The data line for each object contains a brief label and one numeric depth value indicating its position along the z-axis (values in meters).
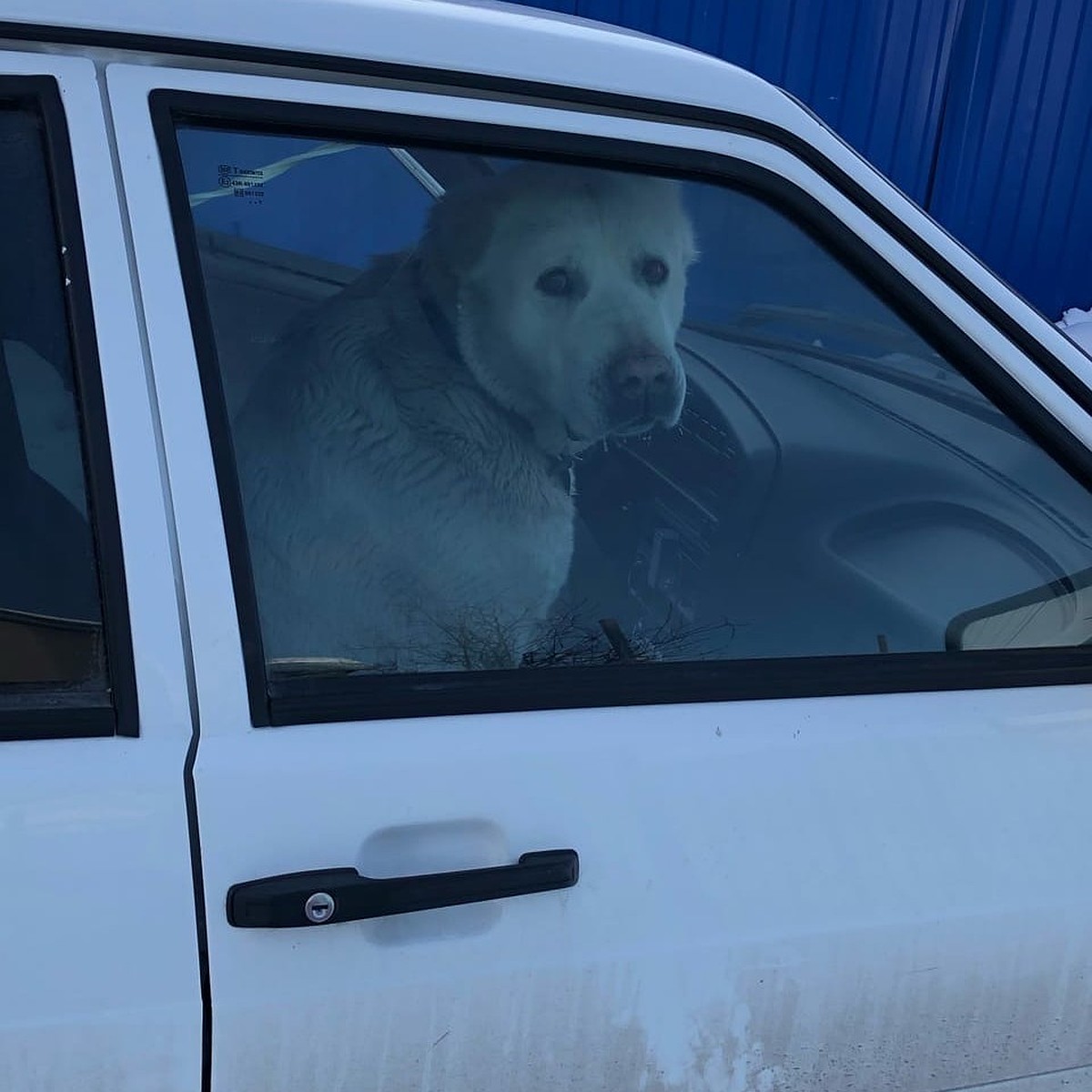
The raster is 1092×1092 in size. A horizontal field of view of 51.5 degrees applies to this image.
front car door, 1.12
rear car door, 1.04
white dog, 1.28
